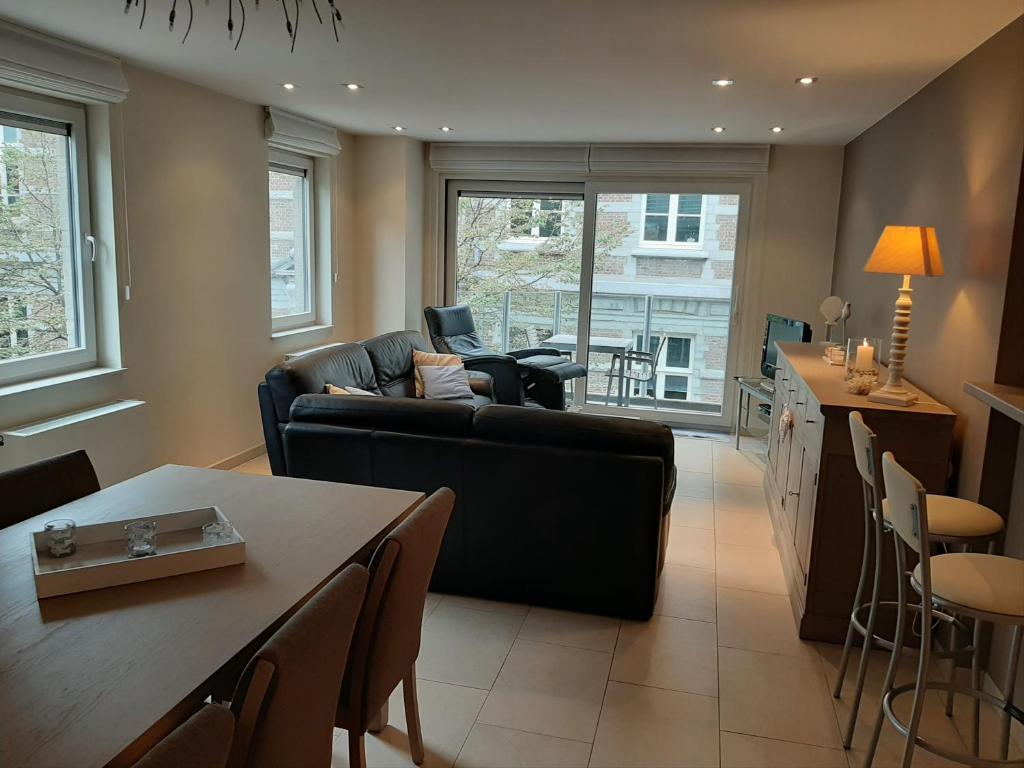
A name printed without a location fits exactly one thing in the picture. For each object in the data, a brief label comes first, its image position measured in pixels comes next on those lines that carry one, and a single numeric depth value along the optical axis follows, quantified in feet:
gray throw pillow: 17.20
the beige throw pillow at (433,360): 17.72
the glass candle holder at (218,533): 5.94
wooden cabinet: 9.10
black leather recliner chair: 18.85
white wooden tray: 5.30
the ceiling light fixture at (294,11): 9.29
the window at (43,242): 11.73
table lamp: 9.46
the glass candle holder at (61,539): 5.67
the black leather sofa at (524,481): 9.62
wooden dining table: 3.91
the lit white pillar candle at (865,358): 10.07
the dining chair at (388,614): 5.65
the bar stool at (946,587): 5.87
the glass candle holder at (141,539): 5.69
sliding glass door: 21.21
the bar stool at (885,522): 7.16
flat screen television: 17.46
